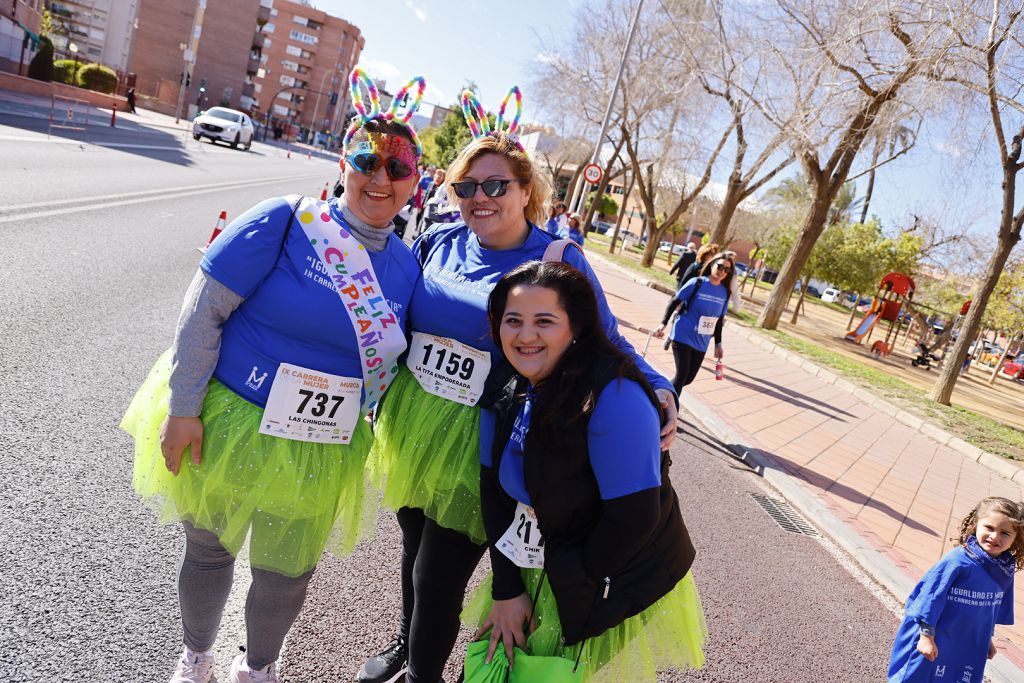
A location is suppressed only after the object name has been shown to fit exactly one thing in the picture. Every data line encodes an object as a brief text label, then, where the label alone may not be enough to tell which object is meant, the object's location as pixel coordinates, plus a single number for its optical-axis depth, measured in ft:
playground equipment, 71.20
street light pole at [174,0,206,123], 129.71
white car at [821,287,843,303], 192.24
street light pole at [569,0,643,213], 72.00
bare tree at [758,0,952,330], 38.22
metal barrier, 70.59
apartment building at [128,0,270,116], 236.84
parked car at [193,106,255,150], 105.09
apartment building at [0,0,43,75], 101.40
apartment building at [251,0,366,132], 325.21
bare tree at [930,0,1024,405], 34.14
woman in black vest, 5.72
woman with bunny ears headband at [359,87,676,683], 7.31
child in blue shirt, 9.97
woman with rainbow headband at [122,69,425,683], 6.25
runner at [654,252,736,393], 22.63
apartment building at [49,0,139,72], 226.79
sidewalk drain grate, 18.11
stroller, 69.32
